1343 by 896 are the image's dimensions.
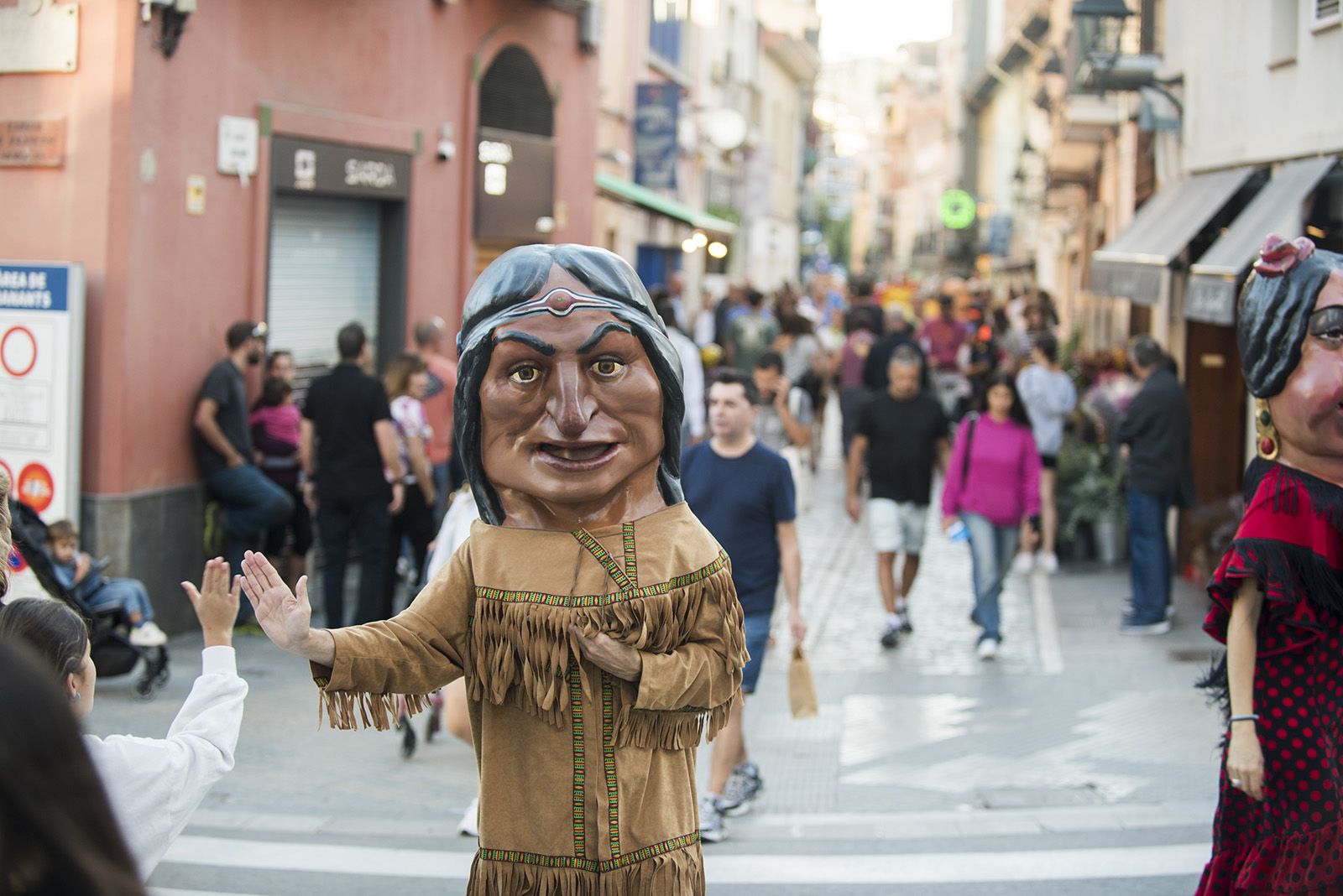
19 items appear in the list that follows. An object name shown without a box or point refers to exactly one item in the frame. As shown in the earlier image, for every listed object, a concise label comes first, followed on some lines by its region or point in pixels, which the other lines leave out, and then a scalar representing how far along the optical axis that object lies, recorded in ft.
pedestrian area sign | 31.12
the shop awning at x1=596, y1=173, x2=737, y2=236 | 63.77
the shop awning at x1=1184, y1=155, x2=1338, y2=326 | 35.19
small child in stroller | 27.45
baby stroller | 25.63
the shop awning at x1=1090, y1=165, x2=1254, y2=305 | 42.68
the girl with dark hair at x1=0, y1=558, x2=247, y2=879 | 11.05
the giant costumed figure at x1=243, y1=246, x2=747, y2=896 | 13.19
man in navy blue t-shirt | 23.88
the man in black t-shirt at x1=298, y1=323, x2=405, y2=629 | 32.01
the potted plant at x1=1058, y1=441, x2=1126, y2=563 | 45.01
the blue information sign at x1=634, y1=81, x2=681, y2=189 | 76.28
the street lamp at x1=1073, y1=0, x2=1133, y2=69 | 48.44
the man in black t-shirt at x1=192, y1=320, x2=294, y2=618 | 34.01
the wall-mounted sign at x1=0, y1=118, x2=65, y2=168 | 32.30
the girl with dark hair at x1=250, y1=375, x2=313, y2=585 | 35.63
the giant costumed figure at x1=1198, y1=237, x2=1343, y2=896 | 15.34
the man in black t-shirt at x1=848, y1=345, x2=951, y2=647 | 35.37
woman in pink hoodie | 33.81
